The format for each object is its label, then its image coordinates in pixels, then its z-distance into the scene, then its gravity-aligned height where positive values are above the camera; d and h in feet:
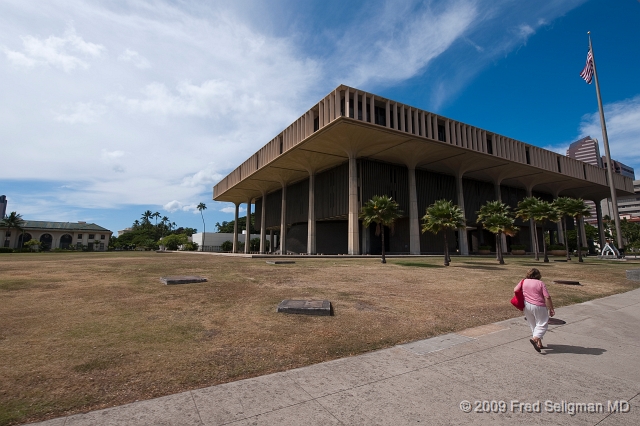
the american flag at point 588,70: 108.47 +62.38
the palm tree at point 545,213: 106.83 +12.53
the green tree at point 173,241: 289.74 +6.77
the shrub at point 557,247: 187.62 +1.74
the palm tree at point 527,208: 111.04 +15.07
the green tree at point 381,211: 87.61 +10.71
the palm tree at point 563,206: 111.14 +15.47
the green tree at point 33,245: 266.22 +2.51
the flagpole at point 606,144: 113.41 +39.37
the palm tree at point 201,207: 498.69 +66.19
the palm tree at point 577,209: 109.81 +14.26
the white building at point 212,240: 282.42 +7.97
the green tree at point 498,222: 94.12 +8.48
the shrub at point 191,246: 281.31 +2.24
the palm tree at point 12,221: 288.08 +24.23
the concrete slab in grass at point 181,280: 41.55 -4.25
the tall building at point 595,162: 475.31 +152.86
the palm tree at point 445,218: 82.72 +8.31
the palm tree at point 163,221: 489.75 +44.01
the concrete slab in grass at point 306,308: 27.86 -5.24
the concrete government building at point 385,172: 124.47 +42.55
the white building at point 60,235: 299.17 +13.13
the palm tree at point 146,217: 533.75 +53.83
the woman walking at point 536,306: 19.62 -3.54
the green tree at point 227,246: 273.95 +2.32
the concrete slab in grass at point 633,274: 57.26 -4.43
